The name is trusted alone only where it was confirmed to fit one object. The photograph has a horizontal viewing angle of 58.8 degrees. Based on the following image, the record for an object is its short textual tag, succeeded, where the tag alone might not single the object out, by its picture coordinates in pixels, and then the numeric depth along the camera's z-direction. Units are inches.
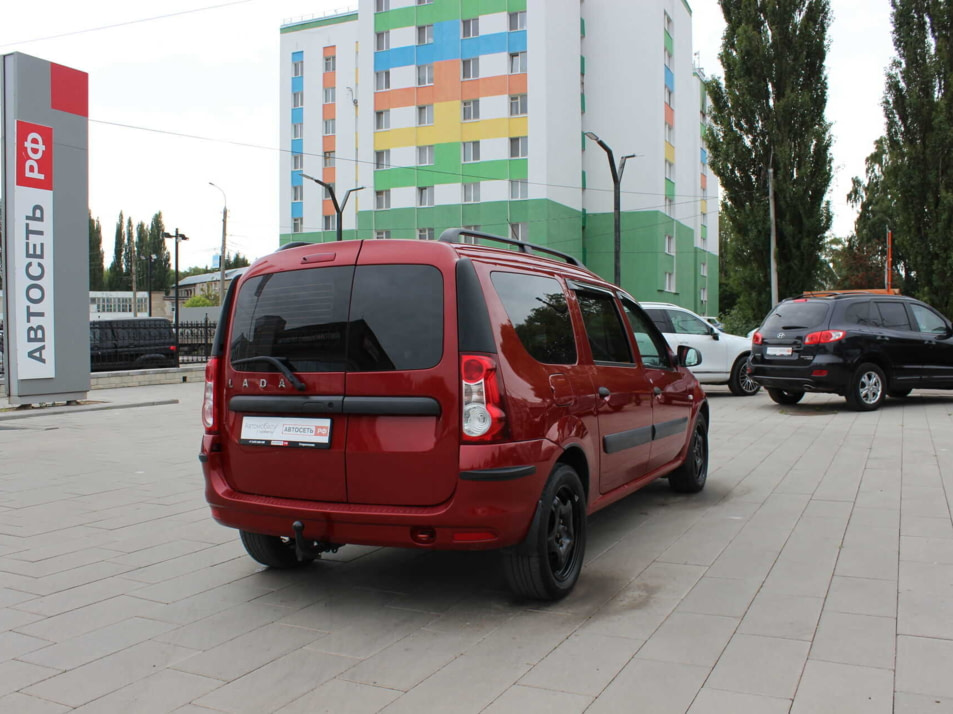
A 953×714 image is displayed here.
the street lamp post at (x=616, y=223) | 925.8
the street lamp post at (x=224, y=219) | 1596.3
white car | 620.7
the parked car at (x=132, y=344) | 970.1
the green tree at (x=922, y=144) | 1003.9
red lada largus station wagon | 152.5
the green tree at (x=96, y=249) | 3750.0
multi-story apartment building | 1627.7
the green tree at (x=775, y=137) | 1154.7
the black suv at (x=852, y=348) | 493.7
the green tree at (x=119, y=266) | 4131.4
